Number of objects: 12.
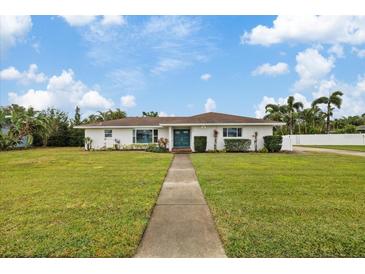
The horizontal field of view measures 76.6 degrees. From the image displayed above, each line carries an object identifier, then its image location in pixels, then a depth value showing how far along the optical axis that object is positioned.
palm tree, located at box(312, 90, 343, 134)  33.53
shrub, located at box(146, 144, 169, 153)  19.37
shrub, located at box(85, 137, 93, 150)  22.00
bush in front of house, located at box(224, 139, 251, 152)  19.23
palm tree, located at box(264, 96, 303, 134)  37.16
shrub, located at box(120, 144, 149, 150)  21.70
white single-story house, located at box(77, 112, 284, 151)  19.67
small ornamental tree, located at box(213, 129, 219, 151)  19.54
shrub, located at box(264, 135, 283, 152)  18.98
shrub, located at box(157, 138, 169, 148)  20.56
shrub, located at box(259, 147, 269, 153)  19.00
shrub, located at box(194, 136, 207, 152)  19.16
